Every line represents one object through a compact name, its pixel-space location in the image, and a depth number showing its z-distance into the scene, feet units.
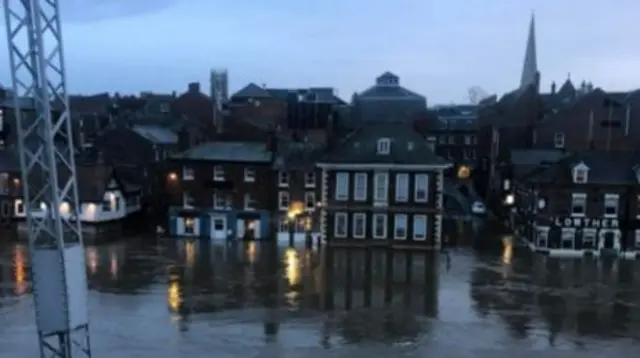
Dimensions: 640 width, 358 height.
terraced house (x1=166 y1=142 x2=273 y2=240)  162.50
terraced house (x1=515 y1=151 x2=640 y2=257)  145.69
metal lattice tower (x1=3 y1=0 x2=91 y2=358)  47.73
